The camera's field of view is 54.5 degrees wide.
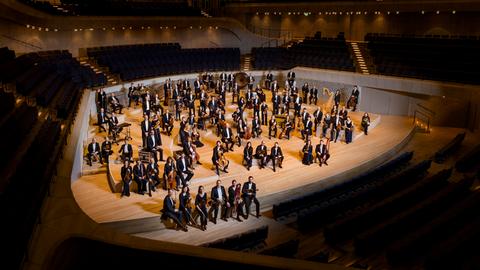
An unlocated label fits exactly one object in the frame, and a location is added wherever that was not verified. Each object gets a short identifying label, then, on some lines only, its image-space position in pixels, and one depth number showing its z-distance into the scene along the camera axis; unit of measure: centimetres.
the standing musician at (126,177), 1102
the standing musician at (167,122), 1582
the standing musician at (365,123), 1692
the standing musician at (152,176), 1127
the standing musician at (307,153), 1356
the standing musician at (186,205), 1000
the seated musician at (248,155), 1309
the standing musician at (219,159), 1265
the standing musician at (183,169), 1167
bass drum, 2361
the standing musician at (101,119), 1578
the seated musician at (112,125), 1477
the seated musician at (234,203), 1051
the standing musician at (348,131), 1581
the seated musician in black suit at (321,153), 1359
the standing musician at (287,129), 1605
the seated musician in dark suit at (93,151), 1285
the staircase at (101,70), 2106
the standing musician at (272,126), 1608
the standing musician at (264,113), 1762
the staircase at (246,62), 2645
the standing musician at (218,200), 1040
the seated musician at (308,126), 1573
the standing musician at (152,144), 1309
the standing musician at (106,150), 1285
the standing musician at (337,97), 2045
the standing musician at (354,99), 2081
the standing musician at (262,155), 1315
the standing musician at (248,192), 1064
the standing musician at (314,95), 2145
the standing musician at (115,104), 1802
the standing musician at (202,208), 1006
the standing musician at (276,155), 1312
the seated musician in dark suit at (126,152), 1252
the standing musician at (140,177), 1116
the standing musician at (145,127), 1393
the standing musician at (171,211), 991
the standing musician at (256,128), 1606
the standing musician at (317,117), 1660
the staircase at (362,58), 2275
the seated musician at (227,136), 1444
